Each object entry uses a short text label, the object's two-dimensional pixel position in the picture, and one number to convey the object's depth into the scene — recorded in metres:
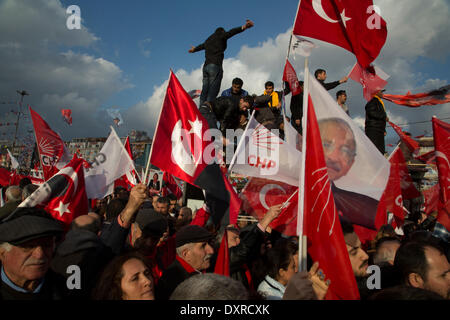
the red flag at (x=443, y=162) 3.96
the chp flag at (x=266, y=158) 4.27
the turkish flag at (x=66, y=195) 3.34
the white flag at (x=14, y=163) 11.78
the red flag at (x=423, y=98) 5.61
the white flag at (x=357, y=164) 3.14
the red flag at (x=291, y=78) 6.05
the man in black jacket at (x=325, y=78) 6.59
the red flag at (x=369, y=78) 5.18
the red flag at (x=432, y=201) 7.00
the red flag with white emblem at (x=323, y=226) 2.38
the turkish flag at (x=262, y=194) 4.59
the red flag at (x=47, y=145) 6.30
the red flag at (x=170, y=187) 9.71
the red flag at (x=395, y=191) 5.25
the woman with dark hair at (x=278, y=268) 2.88
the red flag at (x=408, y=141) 7.87
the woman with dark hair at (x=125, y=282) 2.02
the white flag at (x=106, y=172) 5.03
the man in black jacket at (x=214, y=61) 6.92
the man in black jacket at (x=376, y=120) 6.45
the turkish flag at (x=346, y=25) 3.99
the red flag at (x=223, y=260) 2.94
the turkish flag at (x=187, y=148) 3.72
